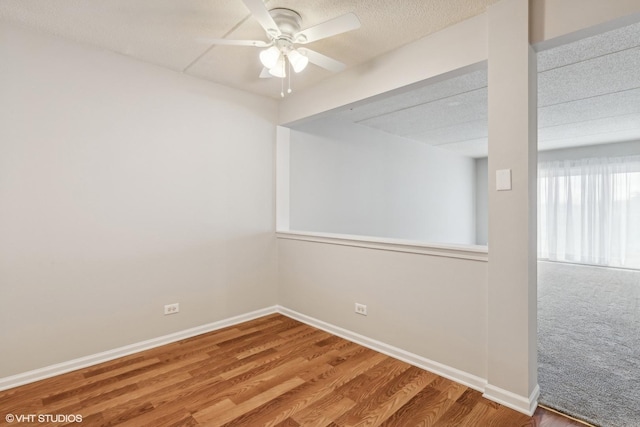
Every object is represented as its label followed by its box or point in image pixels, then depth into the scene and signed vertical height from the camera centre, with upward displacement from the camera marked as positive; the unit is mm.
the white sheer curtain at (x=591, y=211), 6039 +73
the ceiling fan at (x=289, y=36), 1741 +1079
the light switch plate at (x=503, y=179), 1896 +211
